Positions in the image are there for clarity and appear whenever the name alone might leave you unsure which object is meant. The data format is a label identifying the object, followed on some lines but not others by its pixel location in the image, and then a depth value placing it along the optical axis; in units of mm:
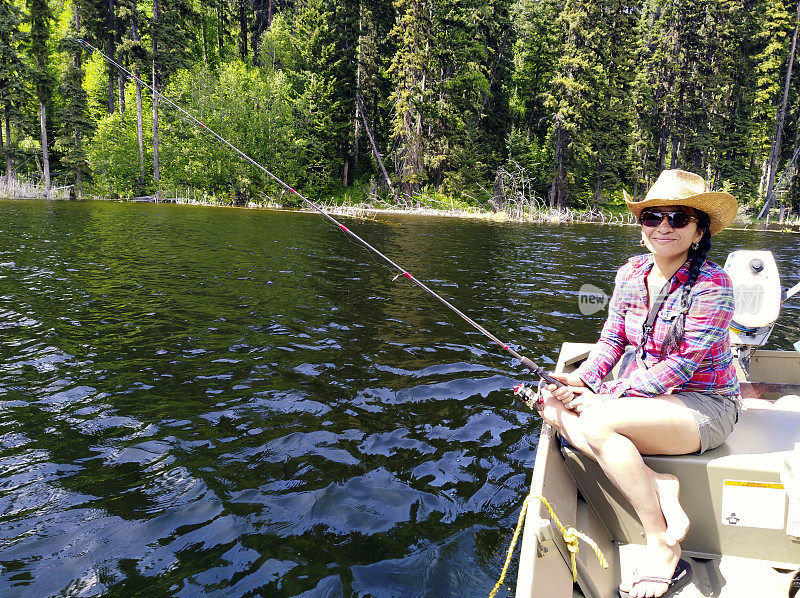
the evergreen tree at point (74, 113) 39031
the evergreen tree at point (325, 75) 41094
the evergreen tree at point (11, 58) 34250
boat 2645
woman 2865
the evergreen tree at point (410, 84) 37000
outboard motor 4672
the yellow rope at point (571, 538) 2644
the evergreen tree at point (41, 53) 33844
